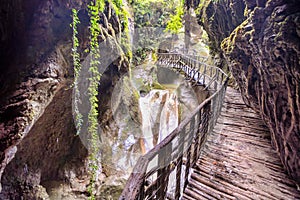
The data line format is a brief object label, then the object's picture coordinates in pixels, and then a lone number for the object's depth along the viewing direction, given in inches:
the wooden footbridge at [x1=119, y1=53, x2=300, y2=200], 71.7
